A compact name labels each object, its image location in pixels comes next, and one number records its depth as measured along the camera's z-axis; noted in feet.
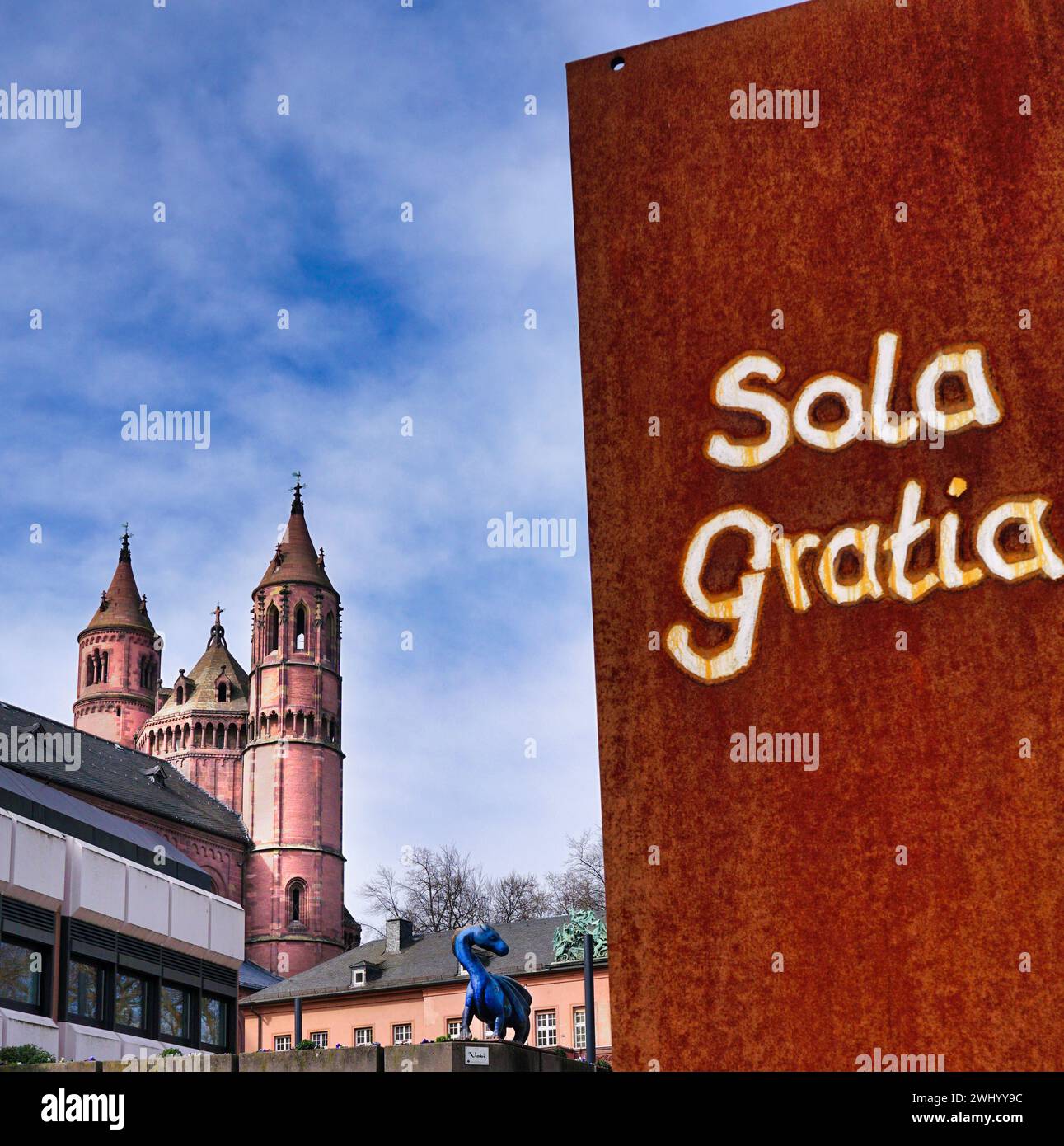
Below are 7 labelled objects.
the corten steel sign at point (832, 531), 35.94
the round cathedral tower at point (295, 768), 252.42
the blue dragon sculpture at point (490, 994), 64.18
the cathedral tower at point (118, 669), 325.21
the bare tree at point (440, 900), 259.19
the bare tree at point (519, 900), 270.26
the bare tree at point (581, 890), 242.17
